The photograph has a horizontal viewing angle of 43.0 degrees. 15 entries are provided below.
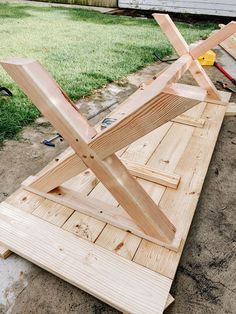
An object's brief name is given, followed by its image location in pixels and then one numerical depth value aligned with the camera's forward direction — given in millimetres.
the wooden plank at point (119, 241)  1682
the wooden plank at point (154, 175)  2178
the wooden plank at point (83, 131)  1355
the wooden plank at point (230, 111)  3588
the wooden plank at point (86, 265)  1459
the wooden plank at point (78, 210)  1819
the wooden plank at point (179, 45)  3385
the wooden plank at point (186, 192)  1638
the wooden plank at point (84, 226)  1773
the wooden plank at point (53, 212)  1863
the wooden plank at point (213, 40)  3160
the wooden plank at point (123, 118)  1149
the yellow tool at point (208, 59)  5434
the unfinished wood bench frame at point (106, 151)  1191
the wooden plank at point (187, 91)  1114
